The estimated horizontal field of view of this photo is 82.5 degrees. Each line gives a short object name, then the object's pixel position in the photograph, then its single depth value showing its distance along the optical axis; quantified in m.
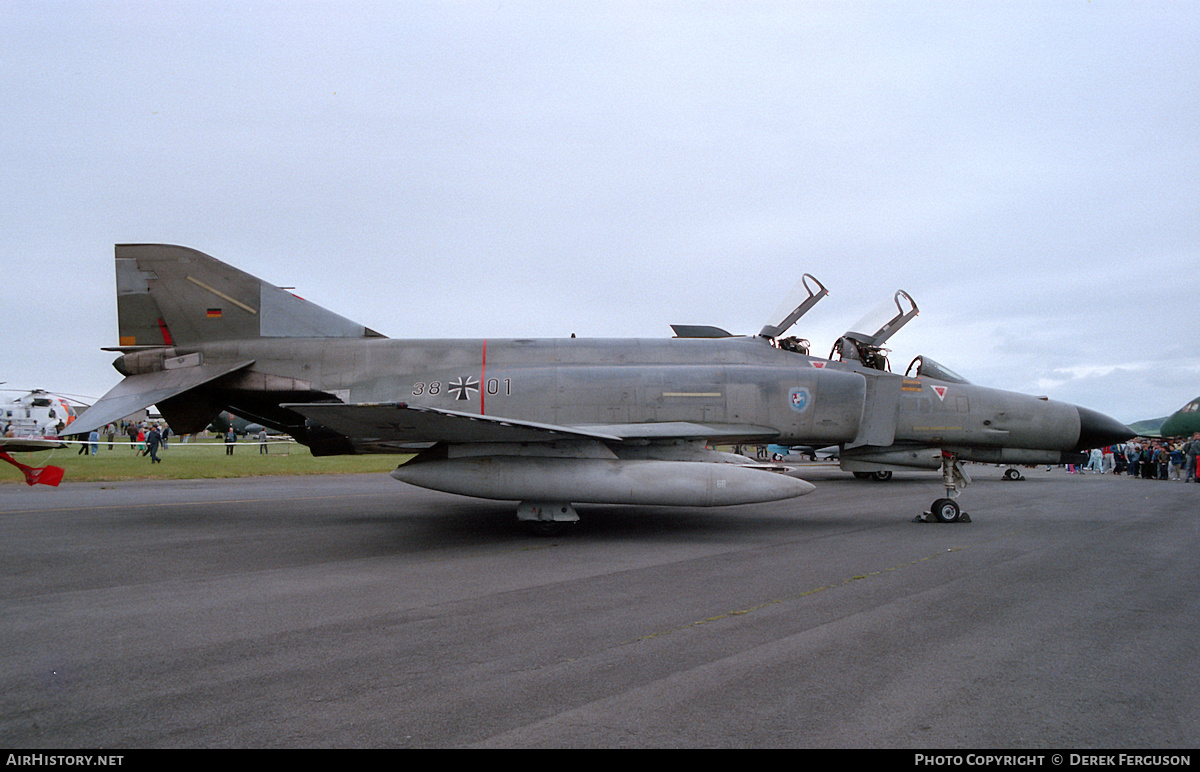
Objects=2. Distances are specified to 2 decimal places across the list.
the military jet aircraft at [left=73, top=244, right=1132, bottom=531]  9.78
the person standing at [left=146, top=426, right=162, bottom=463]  23.53
